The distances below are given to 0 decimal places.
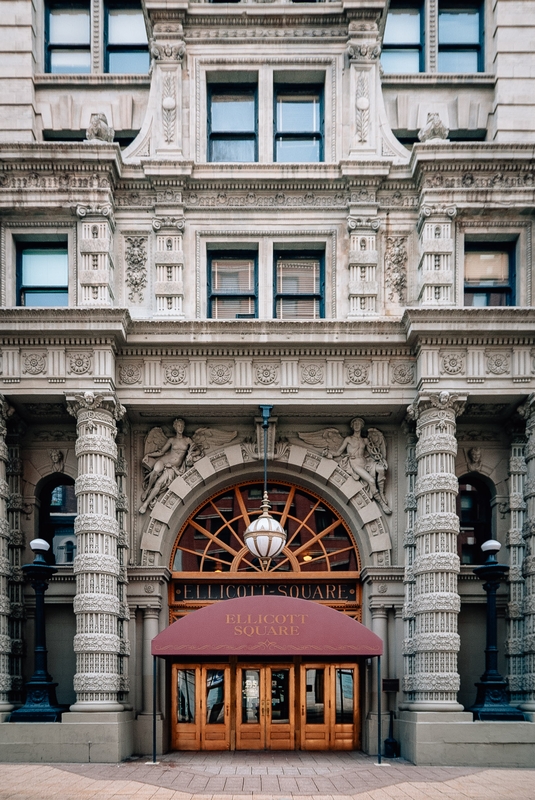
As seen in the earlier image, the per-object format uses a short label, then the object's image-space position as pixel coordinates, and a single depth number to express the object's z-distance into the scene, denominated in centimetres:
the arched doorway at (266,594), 2139
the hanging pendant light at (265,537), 1953
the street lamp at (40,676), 1906
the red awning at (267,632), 1911
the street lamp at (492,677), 1900
